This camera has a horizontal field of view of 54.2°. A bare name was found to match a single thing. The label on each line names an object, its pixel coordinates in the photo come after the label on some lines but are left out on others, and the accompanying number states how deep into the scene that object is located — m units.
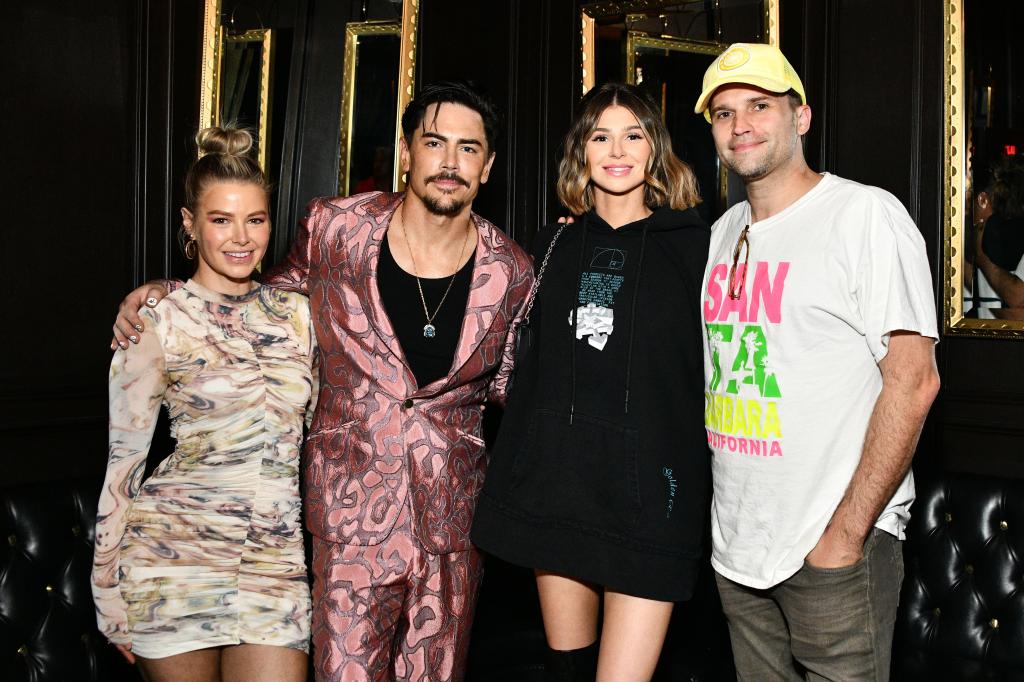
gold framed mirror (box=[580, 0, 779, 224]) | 3.26
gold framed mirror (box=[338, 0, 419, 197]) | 3.52
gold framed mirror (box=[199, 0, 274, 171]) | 3.27
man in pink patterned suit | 2.31
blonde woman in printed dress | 2.17
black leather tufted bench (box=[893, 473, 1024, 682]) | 2.72
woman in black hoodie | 2.21
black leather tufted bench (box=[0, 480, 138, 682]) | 2.50
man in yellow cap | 1.97
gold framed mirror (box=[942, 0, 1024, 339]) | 2.91
